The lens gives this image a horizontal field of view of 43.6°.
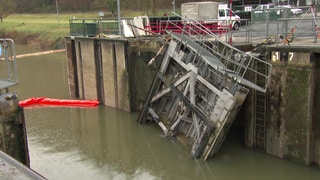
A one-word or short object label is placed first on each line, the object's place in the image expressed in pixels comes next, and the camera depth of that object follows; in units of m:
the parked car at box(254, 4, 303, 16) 23.29
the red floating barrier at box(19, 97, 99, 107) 21.34
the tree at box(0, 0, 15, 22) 88.08
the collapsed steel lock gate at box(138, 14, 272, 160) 12.70
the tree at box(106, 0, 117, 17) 68.12
